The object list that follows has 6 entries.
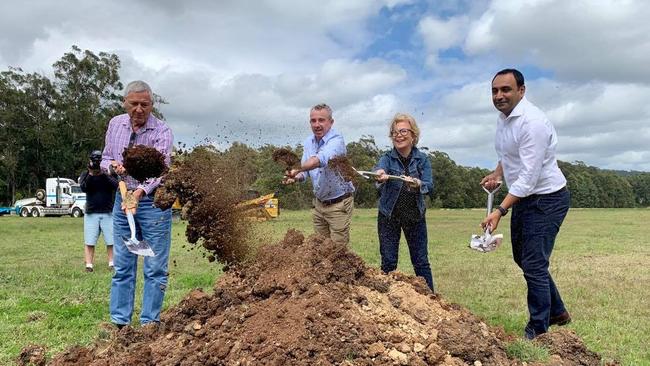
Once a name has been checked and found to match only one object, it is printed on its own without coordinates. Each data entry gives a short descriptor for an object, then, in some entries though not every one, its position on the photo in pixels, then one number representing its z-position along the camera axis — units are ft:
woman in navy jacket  19.11
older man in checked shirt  16.44
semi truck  127.54
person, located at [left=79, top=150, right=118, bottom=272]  29.84
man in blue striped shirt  19.70
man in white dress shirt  14.80
